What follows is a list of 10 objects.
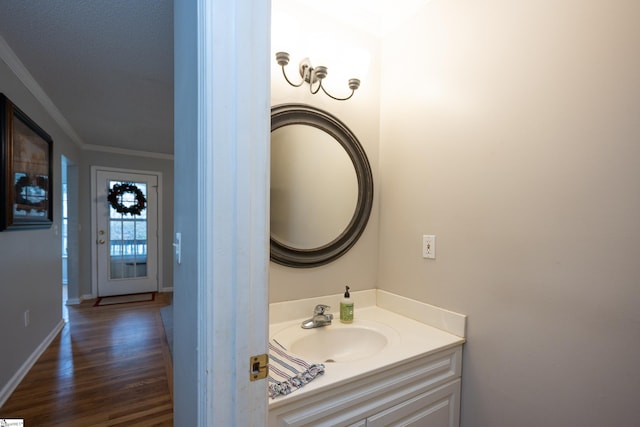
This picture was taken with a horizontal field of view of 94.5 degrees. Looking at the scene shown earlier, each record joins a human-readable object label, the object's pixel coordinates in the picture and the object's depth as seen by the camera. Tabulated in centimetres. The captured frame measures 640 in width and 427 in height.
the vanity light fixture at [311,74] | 134
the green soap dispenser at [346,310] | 138
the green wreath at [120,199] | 426
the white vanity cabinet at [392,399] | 86
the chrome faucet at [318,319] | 131
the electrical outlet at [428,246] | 136
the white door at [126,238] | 425
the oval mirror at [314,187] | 133
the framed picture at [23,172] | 187
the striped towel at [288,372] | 83
